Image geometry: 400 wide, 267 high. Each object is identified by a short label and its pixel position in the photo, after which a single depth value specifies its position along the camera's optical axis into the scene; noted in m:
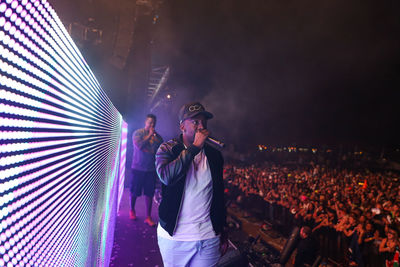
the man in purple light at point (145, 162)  5.40
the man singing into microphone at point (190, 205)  2.25
